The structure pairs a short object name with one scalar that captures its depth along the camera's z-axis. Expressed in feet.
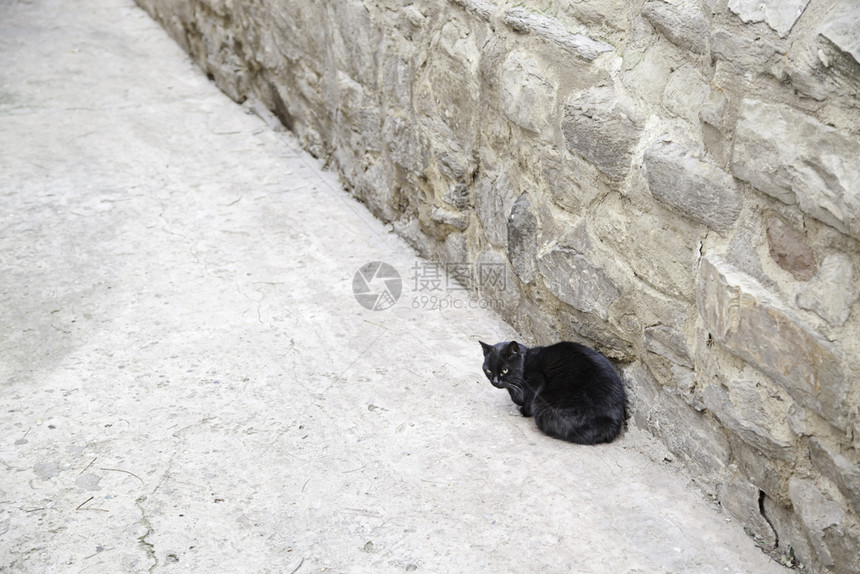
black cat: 8.77
